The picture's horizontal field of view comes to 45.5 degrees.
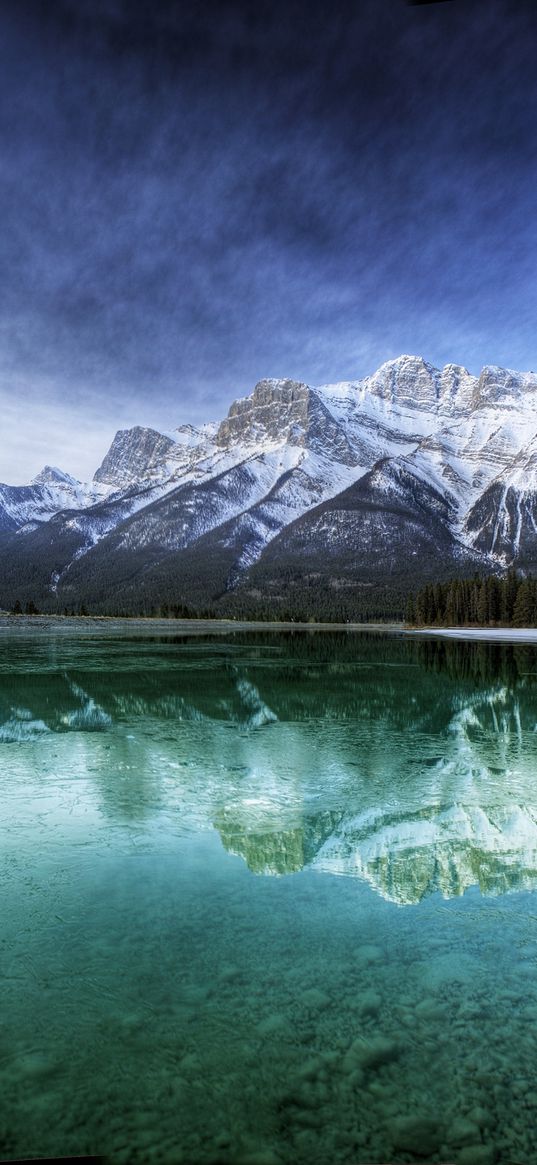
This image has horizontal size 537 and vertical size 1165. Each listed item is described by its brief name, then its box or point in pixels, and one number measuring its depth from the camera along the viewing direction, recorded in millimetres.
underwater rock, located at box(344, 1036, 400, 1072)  5094
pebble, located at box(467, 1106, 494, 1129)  4500
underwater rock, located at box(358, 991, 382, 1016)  5762
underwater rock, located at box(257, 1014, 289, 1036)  5430
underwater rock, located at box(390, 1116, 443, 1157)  4234
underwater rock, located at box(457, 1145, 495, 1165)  4164
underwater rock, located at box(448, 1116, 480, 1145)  4316
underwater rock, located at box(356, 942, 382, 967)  6605
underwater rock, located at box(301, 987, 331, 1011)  5832
